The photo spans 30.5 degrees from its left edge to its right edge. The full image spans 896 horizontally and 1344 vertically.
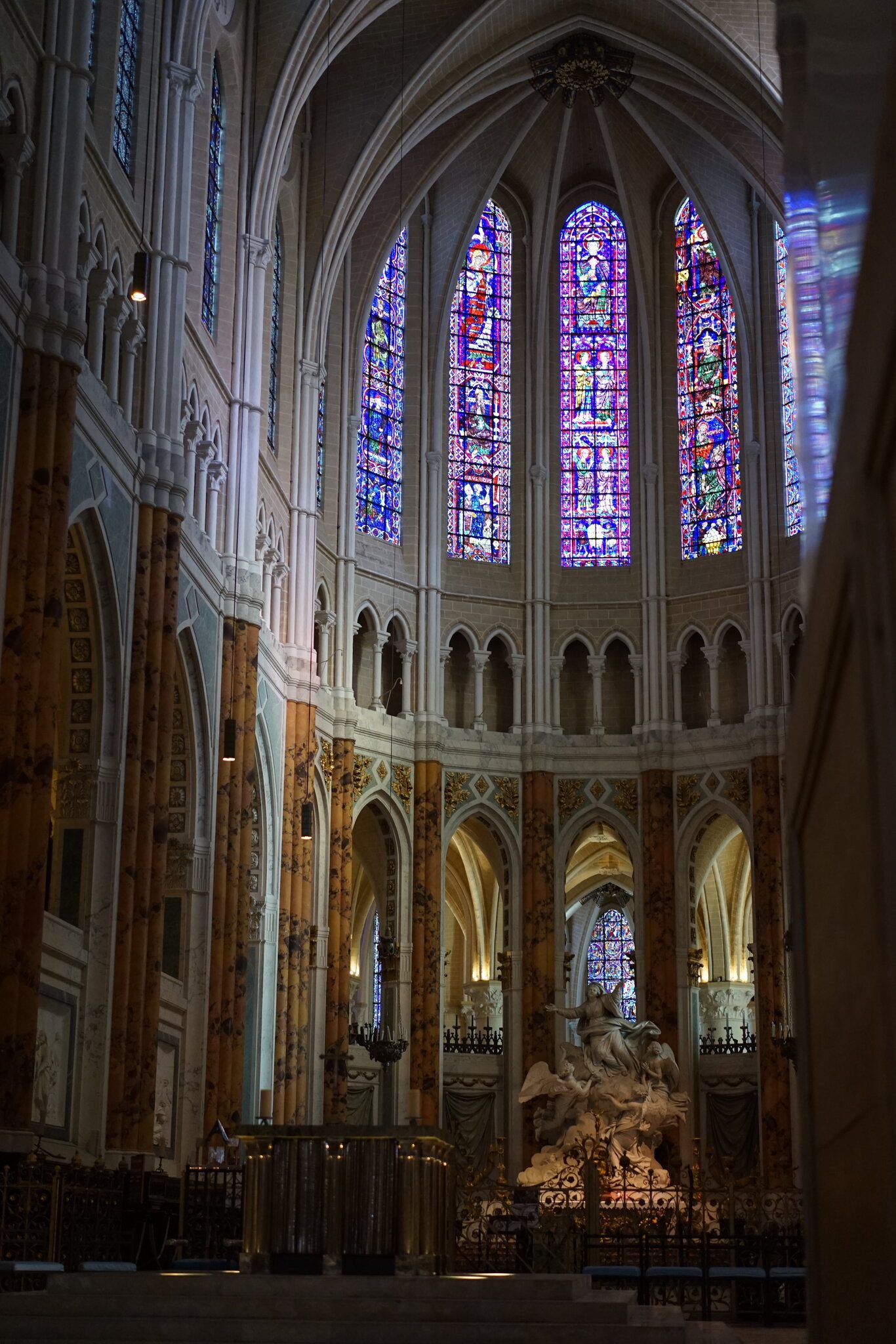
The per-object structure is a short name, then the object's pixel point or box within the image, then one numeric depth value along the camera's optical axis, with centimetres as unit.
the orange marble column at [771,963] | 2473
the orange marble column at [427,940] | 2606
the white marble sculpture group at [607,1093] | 2344
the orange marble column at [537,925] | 2655
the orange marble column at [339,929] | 2453
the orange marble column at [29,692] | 1311
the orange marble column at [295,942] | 2322
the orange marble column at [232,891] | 2000
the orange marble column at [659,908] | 2659
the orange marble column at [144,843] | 1623
